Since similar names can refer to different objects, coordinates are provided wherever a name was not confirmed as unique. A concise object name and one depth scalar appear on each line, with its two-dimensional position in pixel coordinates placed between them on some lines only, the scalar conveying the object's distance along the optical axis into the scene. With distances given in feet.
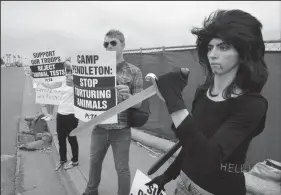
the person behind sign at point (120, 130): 8.27
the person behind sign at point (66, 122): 13.32
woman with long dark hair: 3.49
